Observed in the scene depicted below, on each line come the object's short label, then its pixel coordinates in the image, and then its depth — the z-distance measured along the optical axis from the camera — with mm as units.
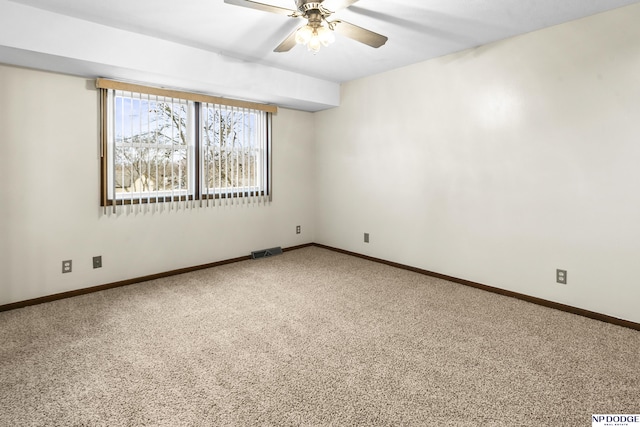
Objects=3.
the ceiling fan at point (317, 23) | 2256
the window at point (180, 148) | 3578
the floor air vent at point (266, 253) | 4804
